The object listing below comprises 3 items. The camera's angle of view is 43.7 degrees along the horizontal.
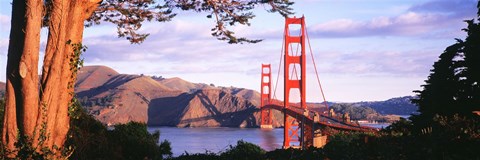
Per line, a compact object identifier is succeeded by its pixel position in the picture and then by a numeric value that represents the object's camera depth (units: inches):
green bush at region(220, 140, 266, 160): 431.7
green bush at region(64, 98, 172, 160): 527.8
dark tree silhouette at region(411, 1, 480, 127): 579.5
